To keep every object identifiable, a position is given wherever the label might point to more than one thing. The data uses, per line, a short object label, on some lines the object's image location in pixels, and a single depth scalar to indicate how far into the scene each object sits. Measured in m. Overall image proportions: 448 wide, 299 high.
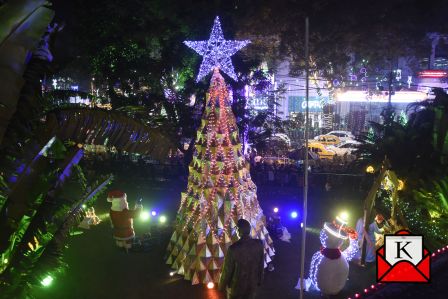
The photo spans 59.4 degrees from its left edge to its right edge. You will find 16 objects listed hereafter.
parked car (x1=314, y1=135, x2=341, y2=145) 26.38
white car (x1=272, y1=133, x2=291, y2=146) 24.78
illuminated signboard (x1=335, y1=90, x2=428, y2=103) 26.34
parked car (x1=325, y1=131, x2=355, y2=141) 28.28
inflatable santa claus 9.21
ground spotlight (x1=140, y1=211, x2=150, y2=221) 11.35
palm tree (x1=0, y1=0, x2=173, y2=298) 3.10
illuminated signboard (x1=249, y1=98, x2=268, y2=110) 18.99
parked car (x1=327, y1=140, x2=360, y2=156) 24.12
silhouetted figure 5.14
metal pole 4.29
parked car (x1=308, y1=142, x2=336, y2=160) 22.89
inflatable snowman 6.93
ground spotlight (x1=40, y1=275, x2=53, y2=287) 7.23
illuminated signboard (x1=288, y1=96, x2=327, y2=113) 30.26
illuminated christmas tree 7.71
